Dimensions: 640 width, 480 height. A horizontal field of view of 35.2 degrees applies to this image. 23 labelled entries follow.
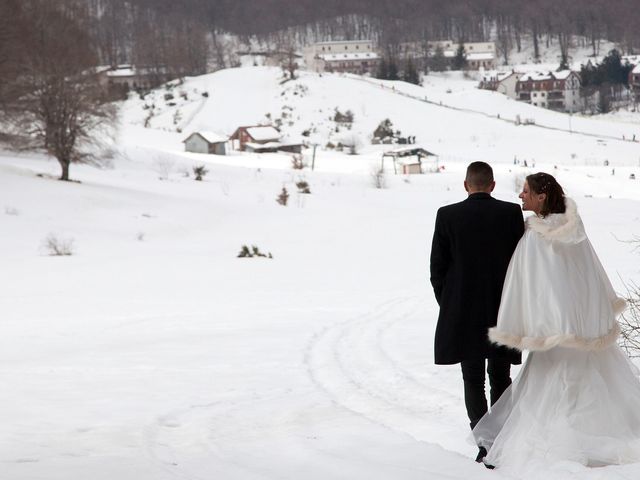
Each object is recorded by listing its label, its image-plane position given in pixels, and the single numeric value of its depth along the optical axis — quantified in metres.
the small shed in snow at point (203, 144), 62.03
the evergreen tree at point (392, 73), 118.36
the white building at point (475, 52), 152.12
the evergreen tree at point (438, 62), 142.12
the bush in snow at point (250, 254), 21.55
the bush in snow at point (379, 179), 43.44
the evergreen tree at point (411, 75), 118.75
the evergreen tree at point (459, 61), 144.50
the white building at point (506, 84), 118.75
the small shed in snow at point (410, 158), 52.28
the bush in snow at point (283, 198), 34.00
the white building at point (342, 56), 154.14
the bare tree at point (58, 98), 31.89
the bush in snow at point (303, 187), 37.91
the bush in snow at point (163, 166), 41.44
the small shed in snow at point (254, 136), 71.00
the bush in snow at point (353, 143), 68.93
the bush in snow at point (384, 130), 77.88
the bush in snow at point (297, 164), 50.66
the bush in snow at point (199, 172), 40.56
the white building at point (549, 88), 117.19
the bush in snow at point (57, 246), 21.86
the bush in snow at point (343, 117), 85.69
